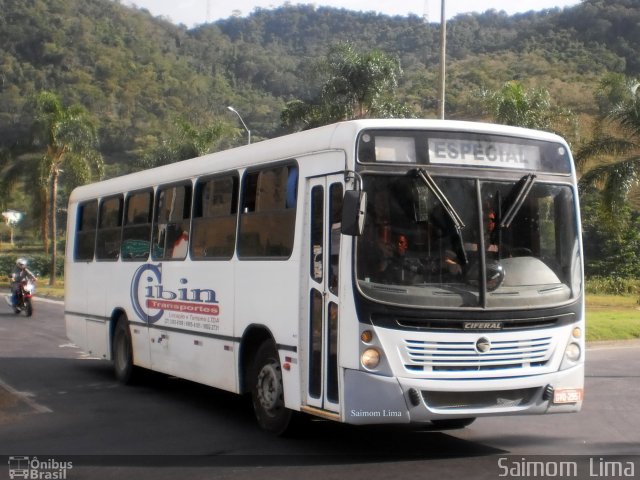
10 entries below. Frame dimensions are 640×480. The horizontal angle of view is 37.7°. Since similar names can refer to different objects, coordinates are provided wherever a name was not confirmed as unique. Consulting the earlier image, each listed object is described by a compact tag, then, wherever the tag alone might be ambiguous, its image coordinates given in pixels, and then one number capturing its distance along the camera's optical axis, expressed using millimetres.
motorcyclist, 27703
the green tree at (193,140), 42812
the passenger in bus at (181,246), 11805
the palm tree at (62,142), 44344
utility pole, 20422
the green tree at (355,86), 31500
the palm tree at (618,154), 26453
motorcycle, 27516
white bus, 8047
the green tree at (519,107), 35188
